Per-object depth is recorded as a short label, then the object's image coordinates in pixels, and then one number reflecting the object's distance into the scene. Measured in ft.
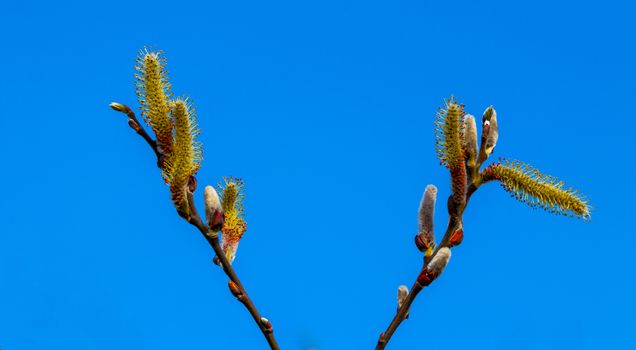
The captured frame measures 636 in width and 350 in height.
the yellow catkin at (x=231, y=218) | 7.38
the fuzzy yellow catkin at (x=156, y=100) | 7.07
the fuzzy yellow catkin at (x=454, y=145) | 7.07
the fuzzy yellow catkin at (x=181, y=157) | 6.93
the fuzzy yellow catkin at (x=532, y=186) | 7.18
